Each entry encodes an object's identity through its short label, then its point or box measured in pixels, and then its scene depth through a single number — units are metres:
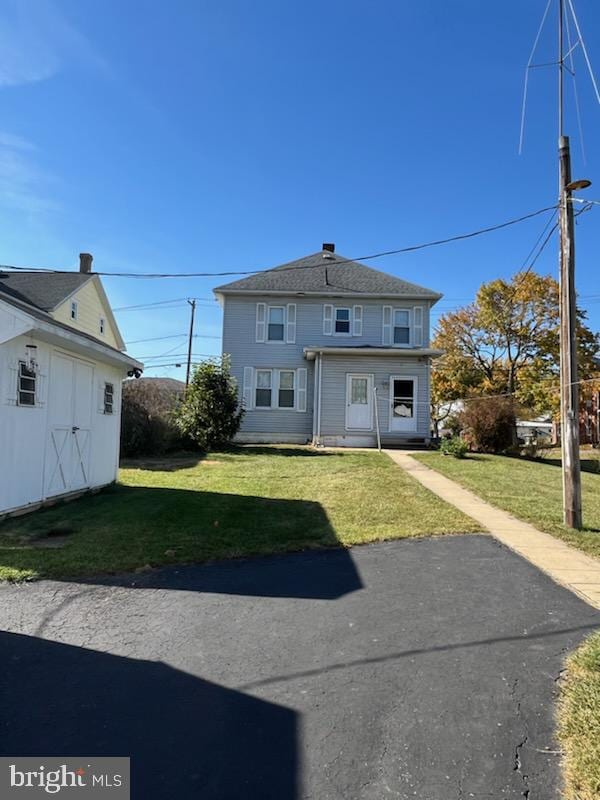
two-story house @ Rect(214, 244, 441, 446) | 20.84
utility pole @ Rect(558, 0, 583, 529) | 7.12
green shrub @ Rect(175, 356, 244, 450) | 17.75
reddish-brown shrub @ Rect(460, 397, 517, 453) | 17.97
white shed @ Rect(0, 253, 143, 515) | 7.11
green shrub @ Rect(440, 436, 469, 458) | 15.77
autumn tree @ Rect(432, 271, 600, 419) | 28.58
